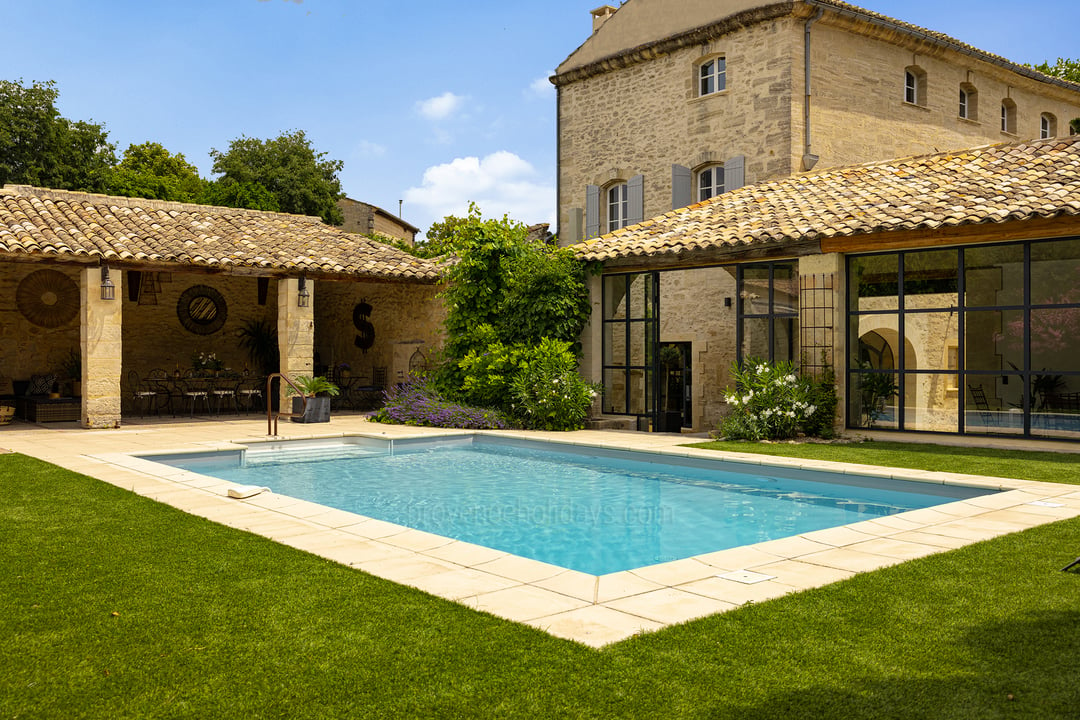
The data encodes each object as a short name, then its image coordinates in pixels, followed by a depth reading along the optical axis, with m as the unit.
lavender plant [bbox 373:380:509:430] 13.48
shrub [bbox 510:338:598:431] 13.26
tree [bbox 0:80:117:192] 32.19
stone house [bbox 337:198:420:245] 40.88
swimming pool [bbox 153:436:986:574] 6.32
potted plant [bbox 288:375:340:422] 14.62
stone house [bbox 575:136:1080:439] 10.96
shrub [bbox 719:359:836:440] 11.37
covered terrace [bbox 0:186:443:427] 13.08
